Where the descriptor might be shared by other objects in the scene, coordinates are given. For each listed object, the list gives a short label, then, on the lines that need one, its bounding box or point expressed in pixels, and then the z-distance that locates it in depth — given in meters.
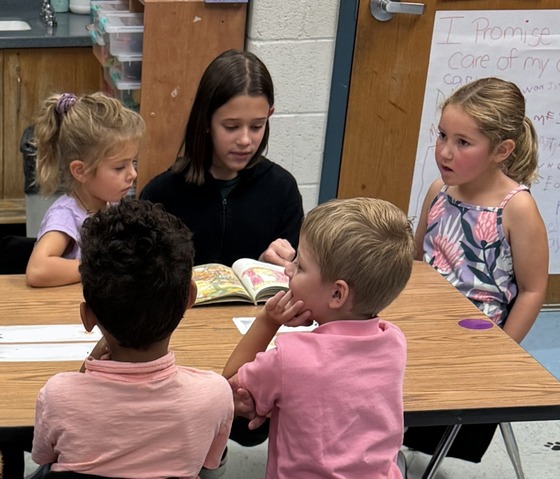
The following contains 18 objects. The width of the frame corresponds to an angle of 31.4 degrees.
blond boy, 1.64
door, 3.28
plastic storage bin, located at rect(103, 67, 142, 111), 3.20
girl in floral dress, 2.48
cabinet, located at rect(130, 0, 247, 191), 3.04
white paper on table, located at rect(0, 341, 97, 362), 1.89
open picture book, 2.18
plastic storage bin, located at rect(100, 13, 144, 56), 3.12
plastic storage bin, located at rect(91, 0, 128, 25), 3.45
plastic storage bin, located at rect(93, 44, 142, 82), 3.14
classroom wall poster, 3.34
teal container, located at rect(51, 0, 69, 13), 4.34
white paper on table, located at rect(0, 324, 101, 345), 1.96
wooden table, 1.84
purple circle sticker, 2.19
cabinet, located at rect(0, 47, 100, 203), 3.94
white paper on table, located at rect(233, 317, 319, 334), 2.08
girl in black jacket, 2.51
